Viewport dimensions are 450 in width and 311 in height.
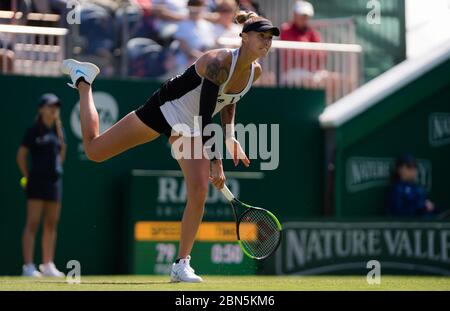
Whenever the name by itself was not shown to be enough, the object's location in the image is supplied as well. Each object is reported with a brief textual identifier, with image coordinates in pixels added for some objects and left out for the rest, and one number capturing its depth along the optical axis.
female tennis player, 7.38
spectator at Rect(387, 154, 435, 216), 13.21
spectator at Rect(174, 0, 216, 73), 12.60
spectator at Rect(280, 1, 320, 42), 13.55
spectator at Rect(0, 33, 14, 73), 11.79
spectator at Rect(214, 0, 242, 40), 13.03
